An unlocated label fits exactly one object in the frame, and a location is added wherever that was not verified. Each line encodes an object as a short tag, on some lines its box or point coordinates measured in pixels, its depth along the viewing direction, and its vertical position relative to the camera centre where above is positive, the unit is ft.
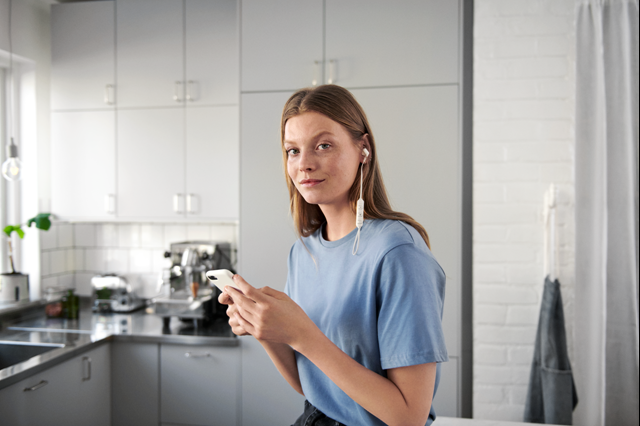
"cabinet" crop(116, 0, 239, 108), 8.19 +2.92
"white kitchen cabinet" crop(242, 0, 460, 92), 6.50 +2.50
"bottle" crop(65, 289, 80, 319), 8.64 -2.05
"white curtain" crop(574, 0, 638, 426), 6.11 -0.07
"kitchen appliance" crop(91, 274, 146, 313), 8.97 -1.92
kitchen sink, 7.09 -2.44
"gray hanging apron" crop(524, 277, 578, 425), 5.81 -2.31
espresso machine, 7.78 -1.53
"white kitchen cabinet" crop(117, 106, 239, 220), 8.18 +0.78
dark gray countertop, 6.76 -2.27
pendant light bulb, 6.39 +0.57
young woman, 2.63 -0.61
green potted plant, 8.09 -1.41
